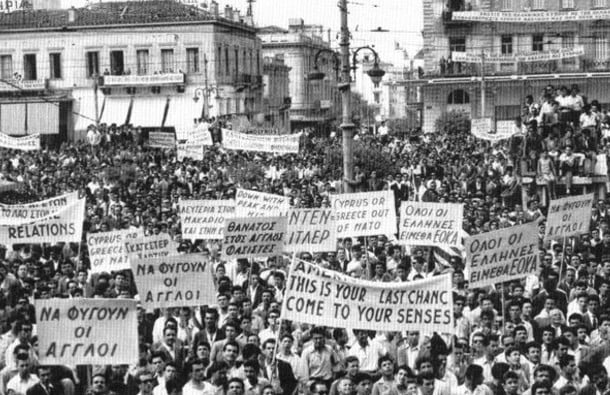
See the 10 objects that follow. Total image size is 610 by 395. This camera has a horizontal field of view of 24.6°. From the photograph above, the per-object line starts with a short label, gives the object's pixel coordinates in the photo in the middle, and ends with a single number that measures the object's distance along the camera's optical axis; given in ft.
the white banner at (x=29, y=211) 65.31
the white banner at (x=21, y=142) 114.83
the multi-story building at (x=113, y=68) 226.38
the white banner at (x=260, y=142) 103.19
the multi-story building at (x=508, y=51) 214.28
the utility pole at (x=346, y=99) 75.15
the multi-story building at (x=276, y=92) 288.71
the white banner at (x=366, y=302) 40.42
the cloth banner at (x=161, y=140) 127.54
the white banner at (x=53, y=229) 60.29
